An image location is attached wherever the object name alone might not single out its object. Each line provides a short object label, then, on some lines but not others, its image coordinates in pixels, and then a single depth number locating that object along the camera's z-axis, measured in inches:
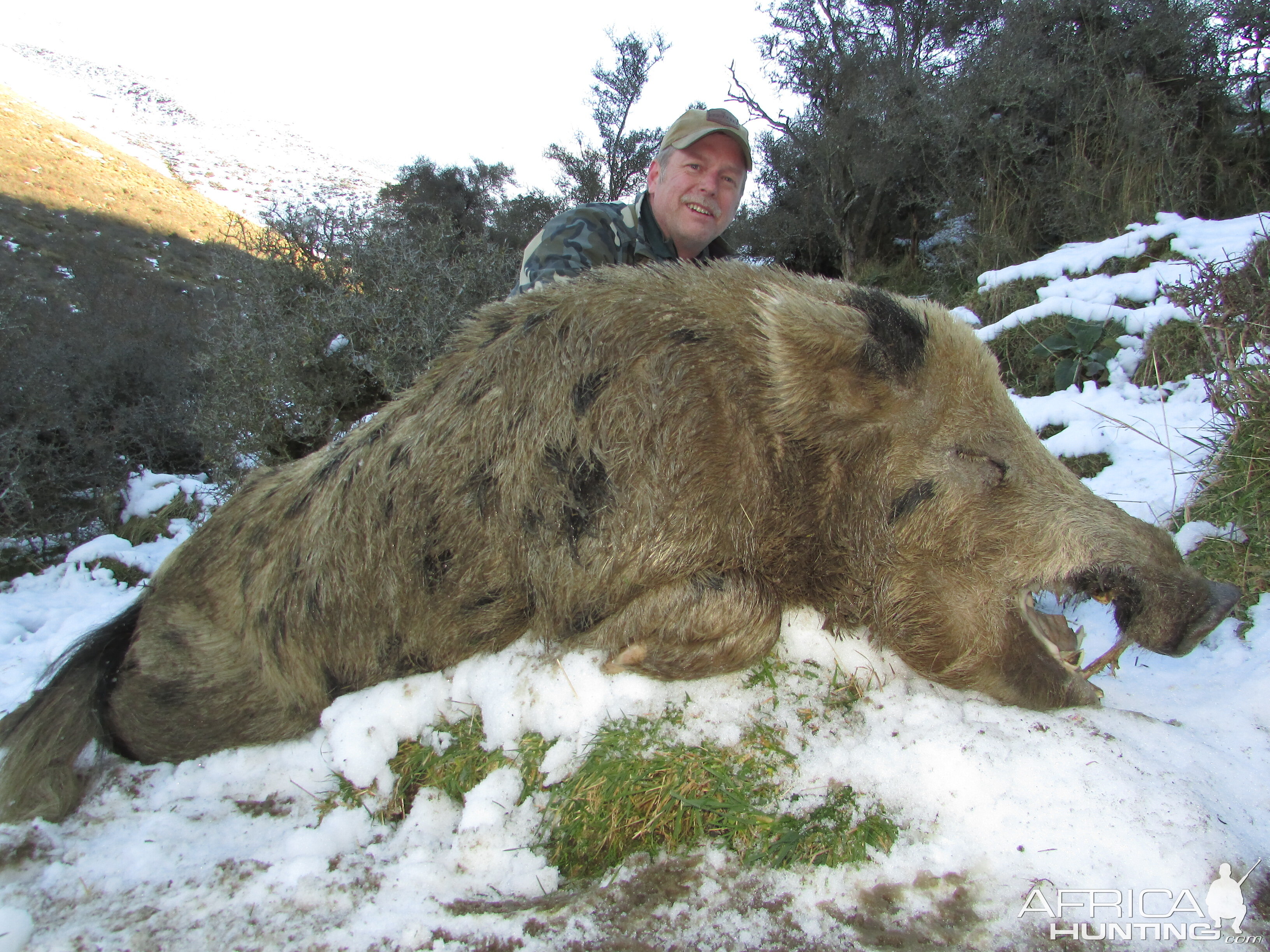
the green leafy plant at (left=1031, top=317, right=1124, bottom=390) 179.3
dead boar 75.7
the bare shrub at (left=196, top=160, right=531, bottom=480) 281.4
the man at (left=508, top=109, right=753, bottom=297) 141.1
